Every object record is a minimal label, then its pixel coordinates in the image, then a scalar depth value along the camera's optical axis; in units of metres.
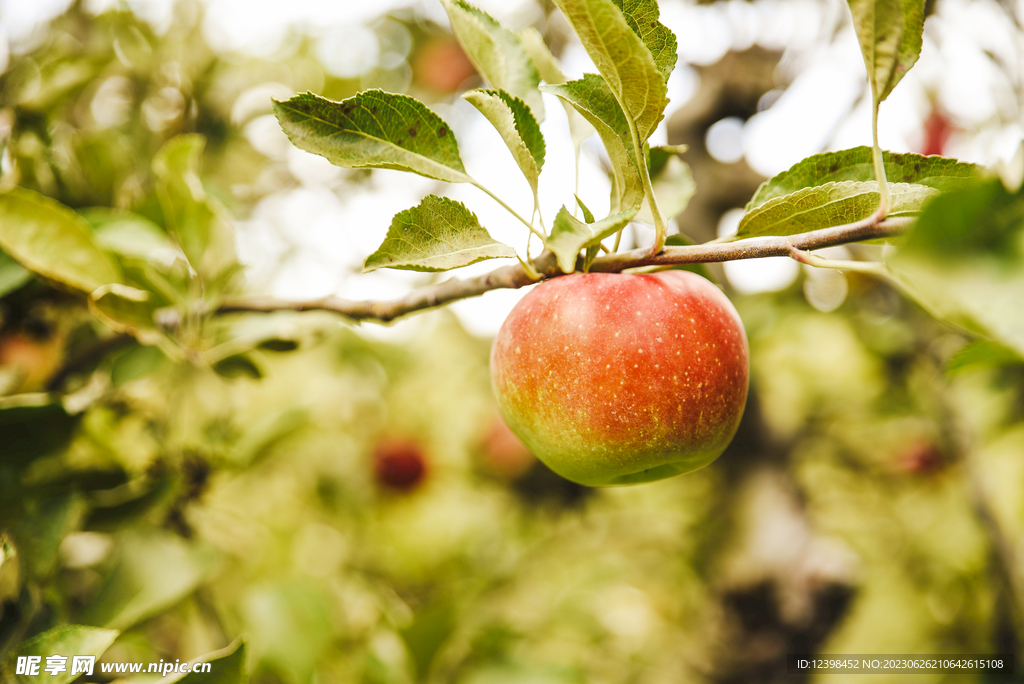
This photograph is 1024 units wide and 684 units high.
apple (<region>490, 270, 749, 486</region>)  0.47
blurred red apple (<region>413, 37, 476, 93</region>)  1.64
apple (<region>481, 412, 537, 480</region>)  1.44
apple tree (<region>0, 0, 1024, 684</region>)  0.46
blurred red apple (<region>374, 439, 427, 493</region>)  1.57
